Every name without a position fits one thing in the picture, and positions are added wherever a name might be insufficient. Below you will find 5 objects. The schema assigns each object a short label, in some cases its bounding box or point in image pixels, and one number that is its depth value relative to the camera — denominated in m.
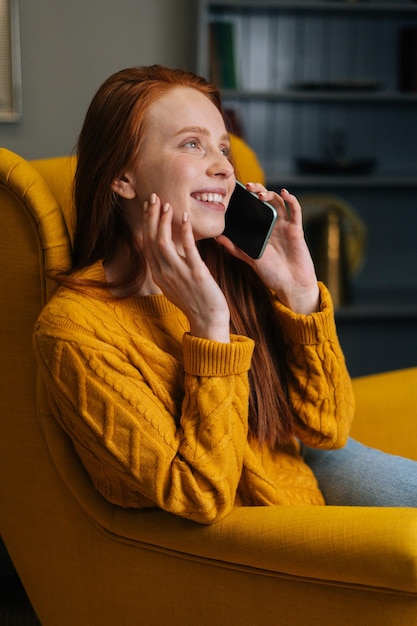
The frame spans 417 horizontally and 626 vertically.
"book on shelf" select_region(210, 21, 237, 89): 3.20
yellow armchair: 1.13
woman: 1.16
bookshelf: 3.28
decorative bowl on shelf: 3.31
